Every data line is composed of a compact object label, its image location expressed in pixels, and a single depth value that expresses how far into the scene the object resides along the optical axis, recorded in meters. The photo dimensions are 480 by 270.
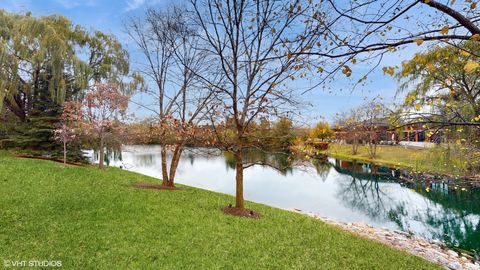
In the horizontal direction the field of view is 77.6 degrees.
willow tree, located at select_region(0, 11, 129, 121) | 15.07
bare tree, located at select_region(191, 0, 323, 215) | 6.82
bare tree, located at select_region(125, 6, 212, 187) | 9.48
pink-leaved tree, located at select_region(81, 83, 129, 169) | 13.57
